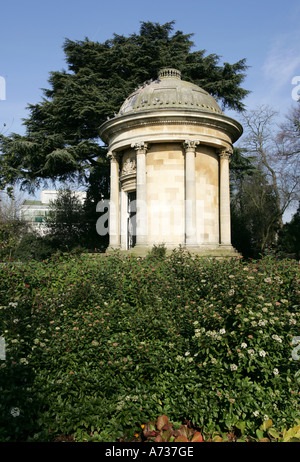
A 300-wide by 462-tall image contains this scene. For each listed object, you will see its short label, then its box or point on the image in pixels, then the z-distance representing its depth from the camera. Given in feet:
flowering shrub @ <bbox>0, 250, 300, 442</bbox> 14.58
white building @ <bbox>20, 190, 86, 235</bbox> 244.59
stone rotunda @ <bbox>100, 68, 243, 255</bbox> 51.75
